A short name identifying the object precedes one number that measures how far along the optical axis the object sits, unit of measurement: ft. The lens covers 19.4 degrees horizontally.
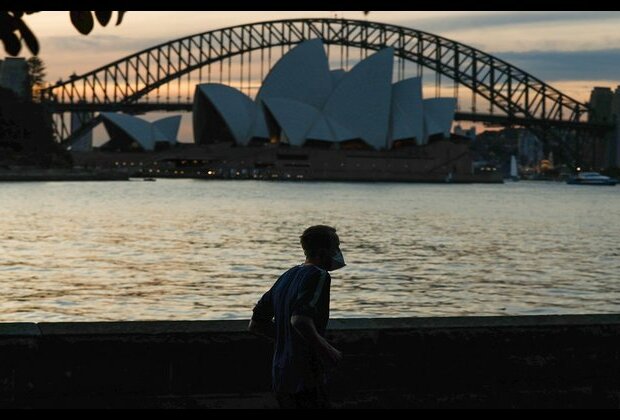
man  30.49
